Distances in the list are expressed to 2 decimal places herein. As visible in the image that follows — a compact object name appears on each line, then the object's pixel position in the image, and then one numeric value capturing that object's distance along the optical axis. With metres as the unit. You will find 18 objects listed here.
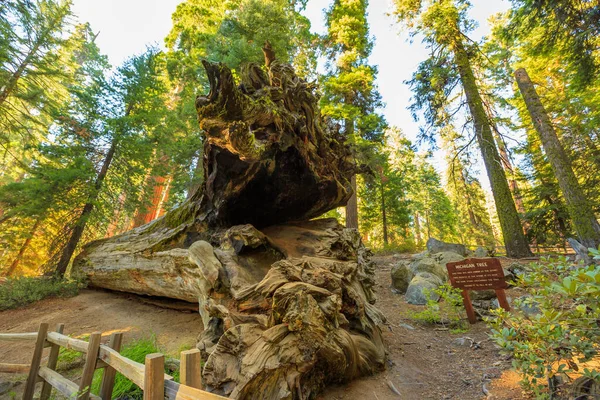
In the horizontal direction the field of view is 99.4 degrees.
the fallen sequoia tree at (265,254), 2.76
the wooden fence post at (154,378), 2.01
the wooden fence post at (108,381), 2.75
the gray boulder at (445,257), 8.78
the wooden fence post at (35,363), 3.31
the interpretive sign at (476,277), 5.24
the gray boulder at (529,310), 4.86
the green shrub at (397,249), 13.78
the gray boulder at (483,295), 6.05
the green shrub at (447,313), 5.38
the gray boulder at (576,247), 4.98
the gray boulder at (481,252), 9.18
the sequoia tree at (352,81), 11.77
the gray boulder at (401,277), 7.76
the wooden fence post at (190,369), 2.00
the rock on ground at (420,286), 6.70
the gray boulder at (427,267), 7.72
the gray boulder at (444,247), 10.02
